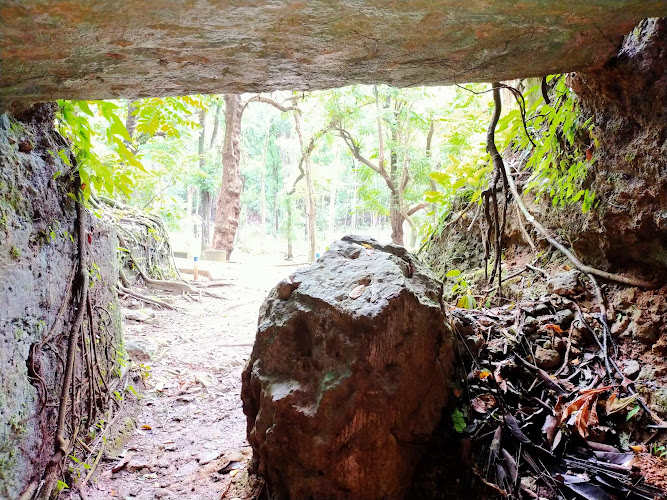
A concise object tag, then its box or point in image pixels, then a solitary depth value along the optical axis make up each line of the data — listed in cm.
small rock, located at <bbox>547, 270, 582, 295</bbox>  286
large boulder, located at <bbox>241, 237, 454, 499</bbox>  201
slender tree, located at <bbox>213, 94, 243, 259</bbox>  1309
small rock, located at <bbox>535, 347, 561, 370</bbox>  252
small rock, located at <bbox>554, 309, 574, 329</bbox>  273
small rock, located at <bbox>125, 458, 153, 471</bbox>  294
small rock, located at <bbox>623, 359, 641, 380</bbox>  223
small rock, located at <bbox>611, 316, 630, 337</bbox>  243
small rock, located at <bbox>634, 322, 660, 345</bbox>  226
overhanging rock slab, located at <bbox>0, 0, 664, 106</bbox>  137
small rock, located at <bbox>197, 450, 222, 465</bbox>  304
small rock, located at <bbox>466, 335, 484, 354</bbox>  263
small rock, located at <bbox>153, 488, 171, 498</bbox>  265
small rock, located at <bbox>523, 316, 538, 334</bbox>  277
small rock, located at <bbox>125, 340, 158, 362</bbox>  463
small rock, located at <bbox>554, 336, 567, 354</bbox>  259
